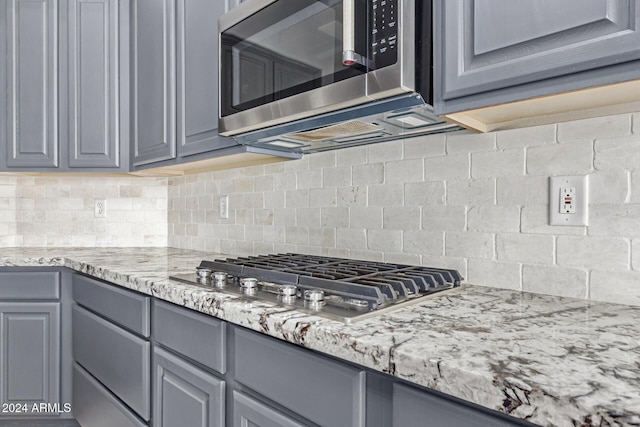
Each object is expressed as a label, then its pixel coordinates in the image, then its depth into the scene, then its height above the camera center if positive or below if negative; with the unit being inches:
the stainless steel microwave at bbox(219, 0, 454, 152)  39.5 +15.0
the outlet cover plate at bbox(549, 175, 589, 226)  40.3 +1.2
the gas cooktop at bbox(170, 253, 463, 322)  35.3 -7.0
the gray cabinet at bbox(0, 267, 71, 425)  79.2 -25.5
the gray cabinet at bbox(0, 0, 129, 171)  88.4 +26.4
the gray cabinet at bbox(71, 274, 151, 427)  55.7 -21.4
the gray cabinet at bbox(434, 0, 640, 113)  29.0 +12.6
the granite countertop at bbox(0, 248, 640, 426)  19.8 -8.3
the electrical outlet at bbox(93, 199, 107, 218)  102.1 +0.7
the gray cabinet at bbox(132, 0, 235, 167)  65.9 +23.1
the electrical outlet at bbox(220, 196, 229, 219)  84.6 +0.8
